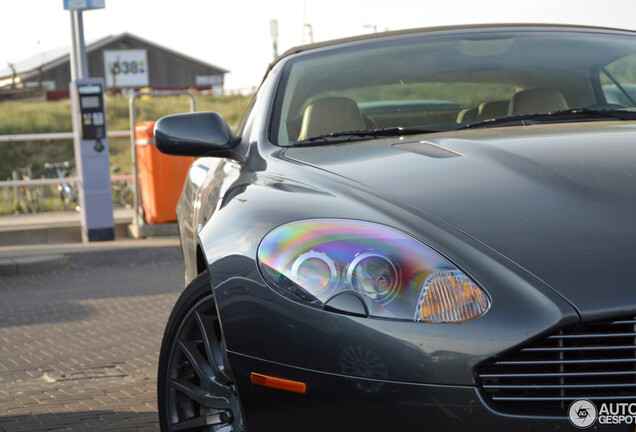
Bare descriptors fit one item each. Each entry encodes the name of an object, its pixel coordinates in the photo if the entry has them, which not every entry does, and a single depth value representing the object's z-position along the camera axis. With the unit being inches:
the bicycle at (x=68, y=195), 616.6
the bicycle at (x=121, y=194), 654.5
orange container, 464.8
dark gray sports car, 79.4
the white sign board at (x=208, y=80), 3095.5
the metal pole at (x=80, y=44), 460.4
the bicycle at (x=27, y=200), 593.5
